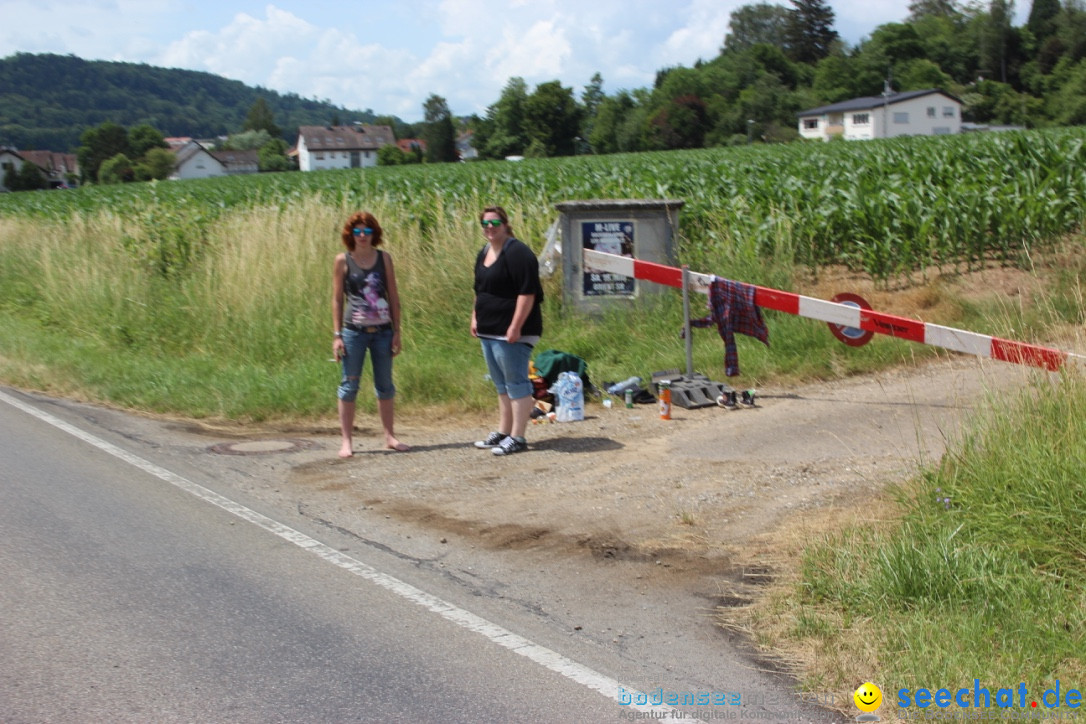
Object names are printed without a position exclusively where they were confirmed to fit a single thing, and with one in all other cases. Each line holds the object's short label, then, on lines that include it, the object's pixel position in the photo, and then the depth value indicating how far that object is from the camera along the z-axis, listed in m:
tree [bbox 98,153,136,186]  100.81
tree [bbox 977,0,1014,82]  141.12
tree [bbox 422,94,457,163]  122.69
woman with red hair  8.29
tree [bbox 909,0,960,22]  176.12
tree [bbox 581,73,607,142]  145.44
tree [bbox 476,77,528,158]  123.62
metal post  9.50
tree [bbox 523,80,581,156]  123.12
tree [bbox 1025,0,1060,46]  146.62
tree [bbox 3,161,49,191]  85.62
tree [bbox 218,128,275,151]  171.75
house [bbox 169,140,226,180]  131.00
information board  11.86
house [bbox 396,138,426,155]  126.20
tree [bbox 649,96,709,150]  112.94
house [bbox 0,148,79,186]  103.38
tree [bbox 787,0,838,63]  173.38
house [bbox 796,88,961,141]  106.56
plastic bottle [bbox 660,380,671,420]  9.05
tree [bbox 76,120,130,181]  113.69
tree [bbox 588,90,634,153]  122.19
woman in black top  7.95
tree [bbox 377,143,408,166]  116.90
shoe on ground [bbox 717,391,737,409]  9.35
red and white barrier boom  6.95
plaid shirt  9.48
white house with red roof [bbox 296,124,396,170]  158.00
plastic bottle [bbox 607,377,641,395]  9.95
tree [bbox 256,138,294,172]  132.62
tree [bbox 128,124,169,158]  125.06
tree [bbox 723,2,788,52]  187.75
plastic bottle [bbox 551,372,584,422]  9.36
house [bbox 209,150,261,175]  146.32
